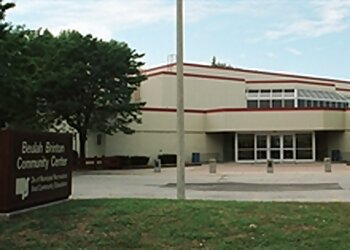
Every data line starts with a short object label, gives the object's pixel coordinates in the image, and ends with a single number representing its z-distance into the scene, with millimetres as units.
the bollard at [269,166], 34531
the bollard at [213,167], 34906
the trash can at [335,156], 47719
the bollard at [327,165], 33500
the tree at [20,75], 22859
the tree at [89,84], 35312
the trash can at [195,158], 47469
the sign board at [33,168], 11180
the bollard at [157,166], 37412
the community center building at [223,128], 46531
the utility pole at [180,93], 15047
